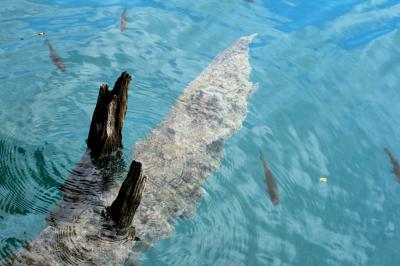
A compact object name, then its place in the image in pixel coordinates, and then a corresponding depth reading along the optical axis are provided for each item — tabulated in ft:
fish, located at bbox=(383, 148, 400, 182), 20.95
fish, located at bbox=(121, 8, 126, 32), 27.18
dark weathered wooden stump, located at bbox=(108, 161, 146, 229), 14.14
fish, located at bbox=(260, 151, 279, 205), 18.54
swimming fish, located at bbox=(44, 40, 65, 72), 23.24
